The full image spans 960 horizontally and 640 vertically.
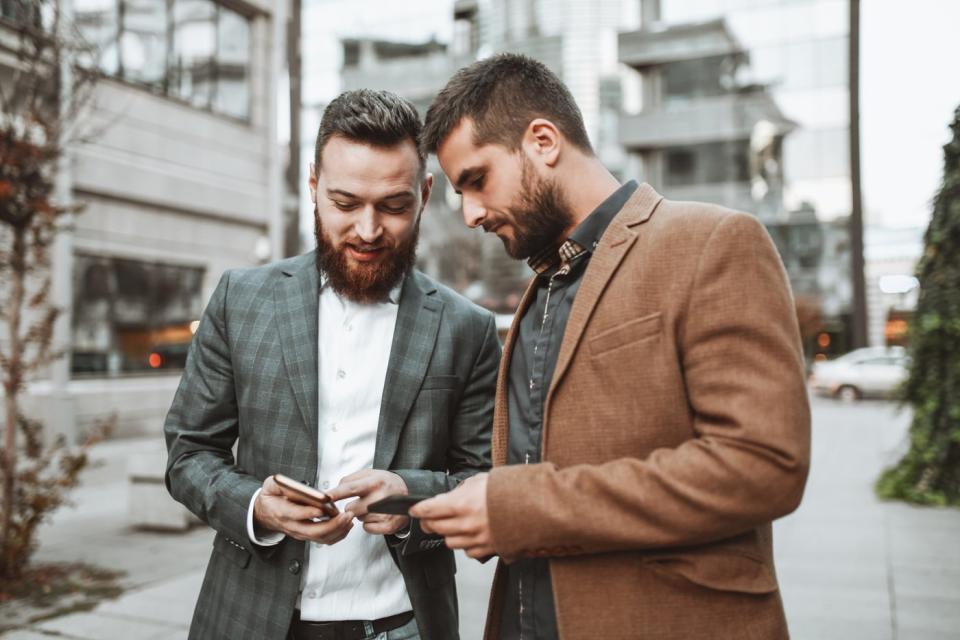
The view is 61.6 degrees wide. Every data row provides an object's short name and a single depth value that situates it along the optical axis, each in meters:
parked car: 24.14
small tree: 5.69
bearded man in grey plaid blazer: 2.00
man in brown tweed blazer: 1.35
